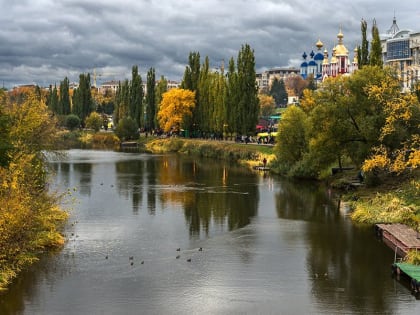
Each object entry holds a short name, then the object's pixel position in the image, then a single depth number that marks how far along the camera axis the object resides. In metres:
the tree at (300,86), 188.80
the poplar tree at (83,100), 131.12
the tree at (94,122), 123.31
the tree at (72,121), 124.19
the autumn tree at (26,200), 22.95
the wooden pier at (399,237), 26.27
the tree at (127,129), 107.38
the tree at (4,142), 26.00
